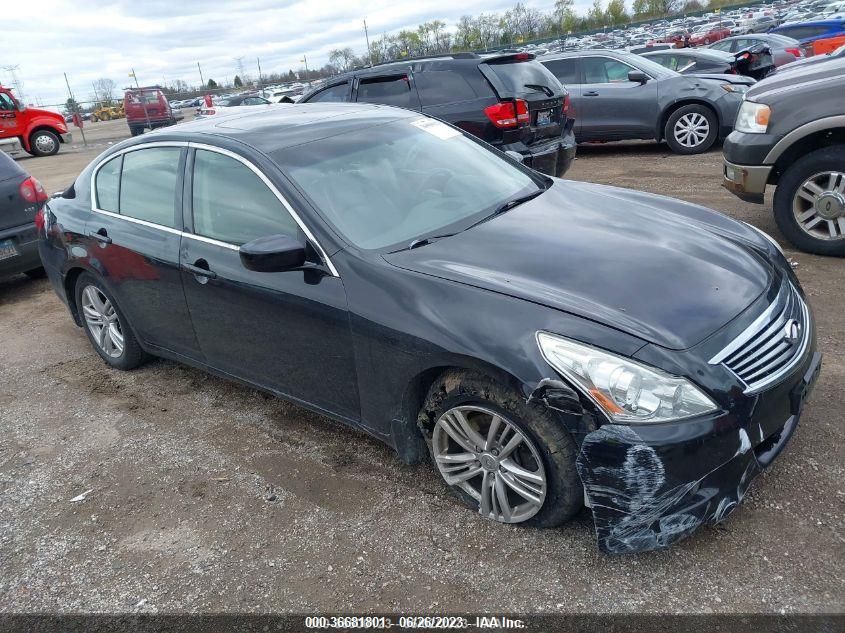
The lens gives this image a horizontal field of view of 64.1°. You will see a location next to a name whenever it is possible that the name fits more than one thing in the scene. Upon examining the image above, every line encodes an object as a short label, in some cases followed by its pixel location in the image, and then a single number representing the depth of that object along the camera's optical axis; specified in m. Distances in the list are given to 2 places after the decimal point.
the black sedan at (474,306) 2.35
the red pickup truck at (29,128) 20.80
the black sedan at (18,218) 6.28
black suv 7.31
